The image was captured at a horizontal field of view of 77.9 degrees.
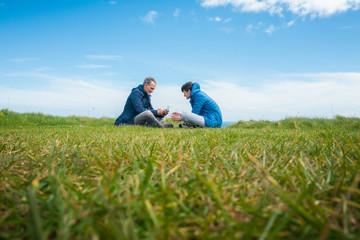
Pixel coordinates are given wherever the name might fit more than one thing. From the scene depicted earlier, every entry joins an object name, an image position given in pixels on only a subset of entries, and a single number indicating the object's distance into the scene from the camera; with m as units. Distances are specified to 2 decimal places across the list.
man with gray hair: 8.19
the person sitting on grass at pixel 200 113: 7.53
